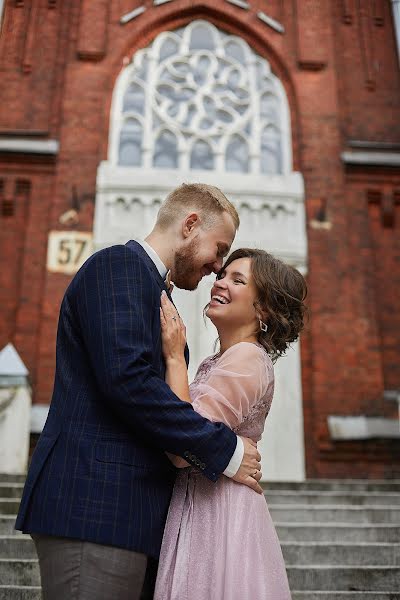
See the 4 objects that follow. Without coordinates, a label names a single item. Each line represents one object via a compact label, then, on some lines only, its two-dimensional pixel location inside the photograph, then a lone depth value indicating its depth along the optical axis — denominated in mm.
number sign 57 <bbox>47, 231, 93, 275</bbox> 8523
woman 1792
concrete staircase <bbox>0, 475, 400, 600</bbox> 3449
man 1597
